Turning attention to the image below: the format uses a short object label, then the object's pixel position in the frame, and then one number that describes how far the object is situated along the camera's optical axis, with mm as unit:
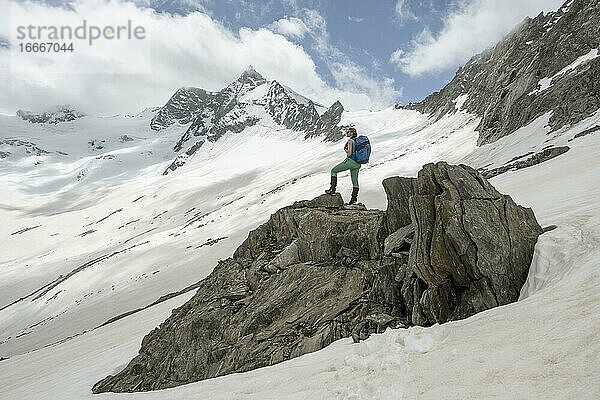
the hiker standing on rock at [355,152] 12852
